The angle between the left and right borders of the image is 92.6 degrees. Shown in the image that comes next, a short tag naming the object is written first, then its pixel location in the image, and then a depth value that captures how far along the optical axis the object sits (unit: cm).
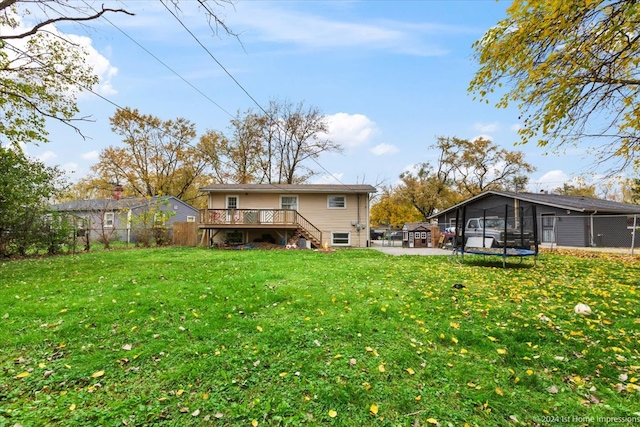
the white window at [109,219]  2328
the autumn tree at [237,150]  3119
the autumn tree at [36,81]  947
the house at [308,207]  1803
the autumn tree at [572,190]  3897
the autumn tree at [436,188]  3306
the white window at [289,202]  1853
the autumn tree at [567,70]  541
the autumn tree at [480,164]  3259
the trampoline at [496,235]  844
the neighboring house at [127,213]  1753
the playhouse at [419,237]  2072
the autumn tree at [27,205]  1073
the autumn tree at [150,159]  2903
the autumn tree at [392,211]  3531
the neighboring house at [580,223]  1748
